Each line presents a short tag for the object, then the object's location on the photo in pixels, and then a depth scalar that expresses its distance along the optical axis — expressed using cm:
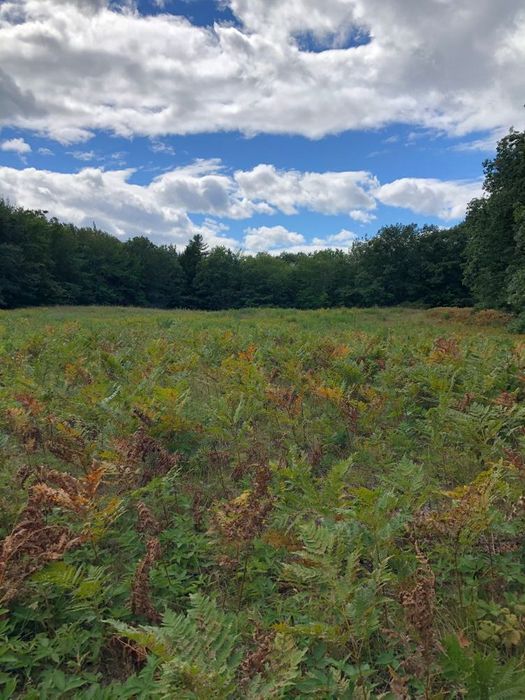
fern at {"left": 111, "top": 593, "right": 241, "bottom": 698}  168
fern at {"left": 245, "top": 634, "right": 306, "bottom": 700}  177
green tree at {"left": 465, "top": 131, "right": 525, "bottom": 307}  2866
